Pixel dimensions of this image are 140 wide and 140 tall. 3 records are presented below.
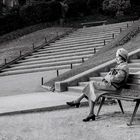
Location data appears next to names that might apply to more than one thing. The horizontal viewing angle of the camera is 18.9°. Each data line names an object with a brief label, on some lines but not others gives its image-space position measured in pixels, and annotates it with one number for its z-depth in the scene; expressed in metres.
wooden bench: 8.27
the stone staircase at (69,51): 22.42
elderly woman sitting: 8.45
